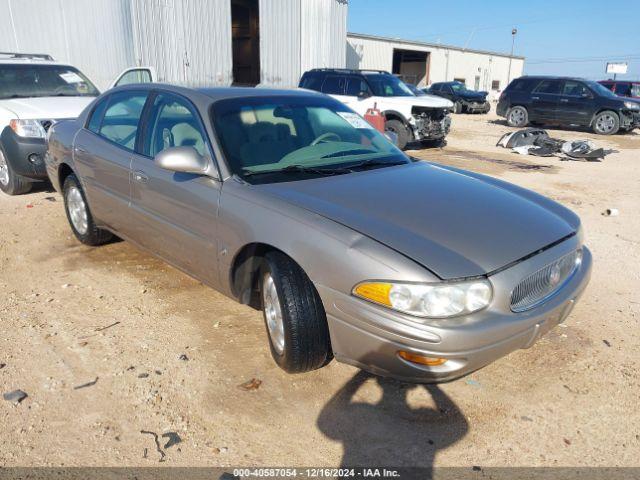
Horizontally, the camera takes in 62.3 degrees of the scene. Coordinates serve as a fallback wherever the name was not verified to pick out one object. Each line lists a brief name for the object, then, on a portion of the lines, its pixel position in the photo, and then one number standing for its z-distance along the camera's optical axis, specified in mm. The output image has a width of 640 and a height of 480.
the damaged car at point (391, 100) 11758
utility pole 49244
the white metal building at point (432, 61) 32969
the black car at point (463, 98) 25672
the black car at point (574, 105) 16422
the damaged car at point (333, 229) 2404
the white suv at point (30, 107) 6586
